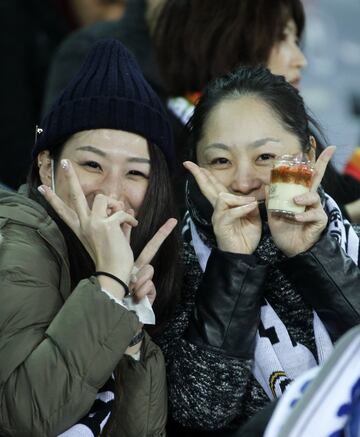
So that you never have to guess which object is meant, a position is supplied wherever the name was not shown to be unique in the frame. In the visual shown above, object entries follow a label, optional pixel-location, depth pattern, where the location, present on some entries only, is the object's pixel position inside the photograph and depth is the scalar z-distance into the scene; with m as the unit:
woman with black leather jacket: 6.32
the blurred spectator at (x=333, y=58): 12.37
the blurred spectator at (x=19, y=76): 11.30
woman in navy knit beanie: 5.39
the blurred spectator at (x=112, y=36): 10.73
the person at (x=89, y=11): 12.63
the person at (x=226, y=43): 9.01
